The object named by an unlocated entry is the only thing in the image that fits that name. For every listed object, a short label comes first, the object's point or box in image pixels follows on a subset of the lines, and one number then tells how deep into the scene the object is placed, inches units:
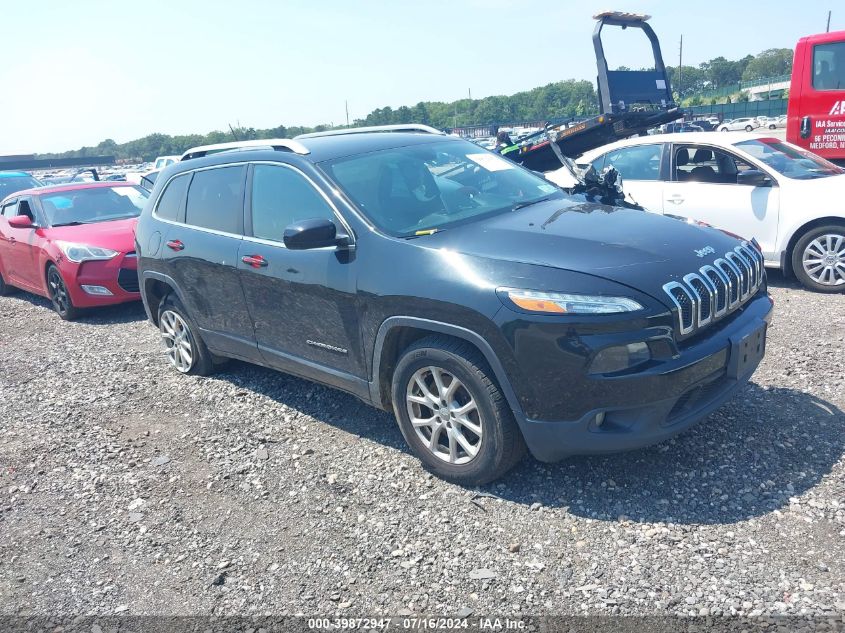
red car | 314.3
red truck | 378.0
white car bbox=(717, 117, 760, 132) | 1636.8
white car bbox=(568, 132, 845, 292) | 265.6
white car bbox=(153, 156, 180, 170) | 1009.0
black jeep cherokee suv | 122.9
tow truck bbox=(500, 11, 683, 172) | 392.8
